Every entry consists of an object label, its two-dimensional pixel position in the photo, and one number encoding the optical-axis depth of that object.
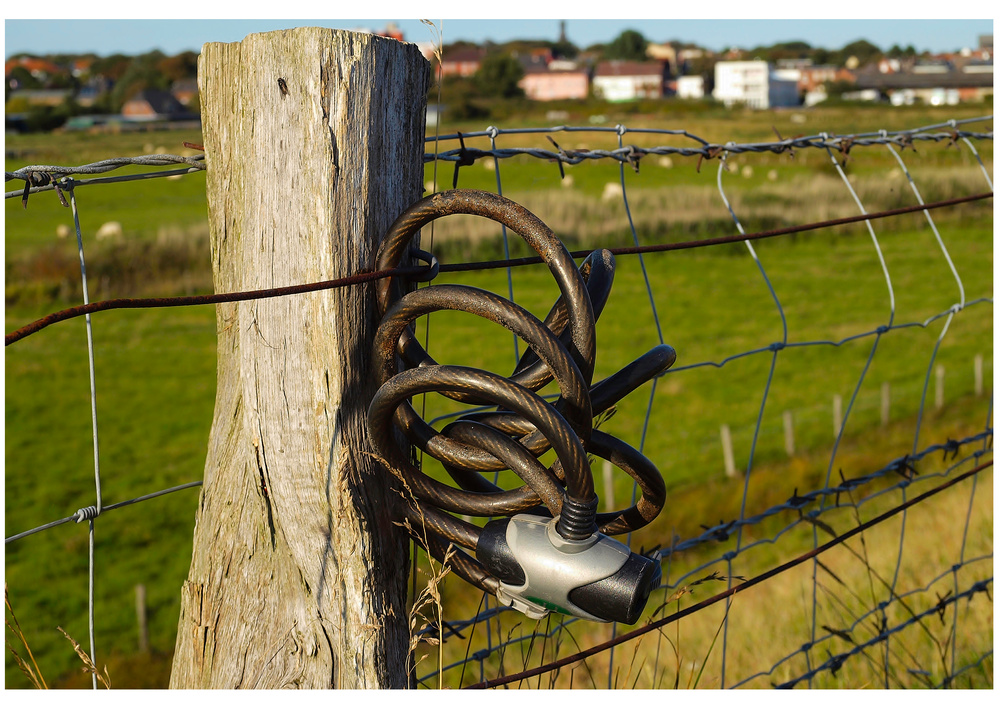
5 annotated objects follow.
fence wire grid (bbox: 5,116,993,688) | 1.44
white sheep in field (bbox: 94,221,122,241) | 26.72
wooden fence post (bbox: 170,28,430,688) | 1.22
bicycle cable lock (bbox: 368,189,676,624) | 1.17
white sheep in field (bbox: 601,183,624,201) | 30.86
